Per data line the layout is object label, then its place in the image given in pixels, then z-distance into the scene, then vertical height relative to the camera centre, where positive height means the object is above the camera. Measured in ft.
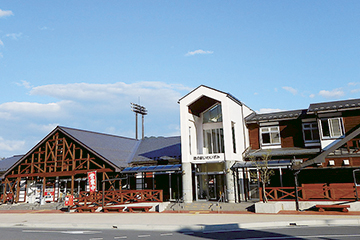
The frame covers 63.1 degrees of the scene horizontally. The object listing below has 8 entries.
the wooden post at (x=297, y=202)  61.87 -5.79
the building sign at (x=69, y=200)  77.51 -4.63
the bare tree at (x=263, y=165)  66.64 +2.44
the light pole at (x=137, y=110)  173.89 +41.29
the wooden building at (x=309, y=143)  71.20 +8.27
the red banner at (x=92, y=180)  85.61 +0.44
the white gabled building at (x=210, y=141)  78.69 +10.13
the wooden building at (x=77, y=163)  92.73 +5.79
